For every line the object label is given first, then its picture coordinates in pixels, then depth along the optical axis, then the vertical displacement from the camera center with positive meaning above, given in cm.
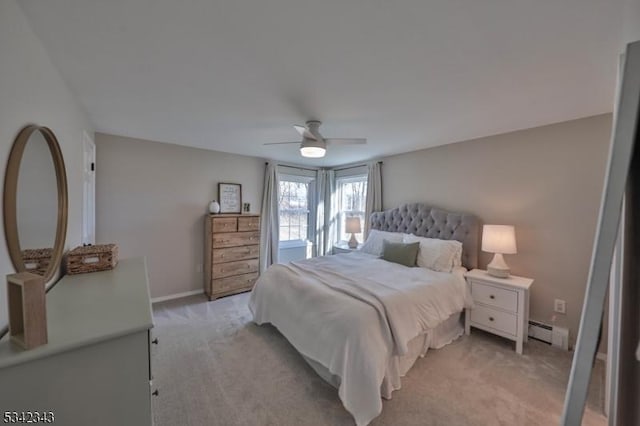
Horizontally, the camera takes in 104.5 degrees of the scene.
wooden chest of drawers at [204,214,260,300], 378 -81
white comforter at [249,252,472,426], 170 -93
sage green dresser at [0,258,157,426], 87 -64
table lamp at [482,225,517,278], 266 -41
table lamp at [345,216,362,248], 461 -43
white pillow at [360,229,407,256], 372 -54
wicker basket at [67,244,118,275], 179 -44
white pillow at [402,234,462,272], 297 -61
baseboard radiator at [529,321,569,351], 255 -136
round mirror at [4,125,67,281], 112 -1
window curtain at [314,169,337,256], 542 -18
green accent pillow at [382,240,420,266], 315 -63
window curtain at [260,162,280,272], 475 -33
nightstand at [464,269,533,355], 248 -105
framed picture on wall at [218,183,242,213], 427 +10
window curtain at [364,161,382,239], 448 +25
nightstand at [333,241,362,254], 453 -82
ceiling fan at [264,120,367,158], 257 +67
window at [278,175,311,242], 516 -10
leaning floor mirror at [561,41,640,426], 63 -3
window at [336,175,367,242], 502 +11
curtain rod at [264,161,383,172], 492 +77
